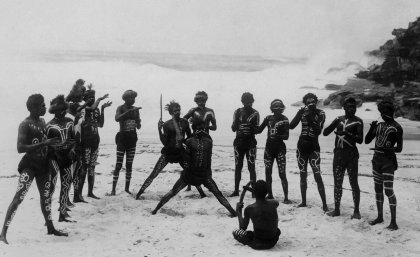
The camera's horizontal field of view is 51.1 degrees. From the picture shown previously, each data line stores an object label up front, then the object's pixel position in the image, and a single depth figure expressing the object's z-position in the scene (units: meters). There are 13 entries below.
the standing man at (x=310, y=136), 8.79
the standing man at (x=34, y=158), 6.47
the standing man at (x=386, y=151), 7.75
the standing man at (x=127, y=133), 9.84
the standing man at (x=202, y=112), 9.52
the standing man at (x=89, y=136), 9.17
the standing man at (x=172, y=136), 9.08
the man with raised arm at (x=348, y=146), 8.24
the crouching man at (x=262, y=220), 6.64
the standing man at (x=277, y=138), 9.18
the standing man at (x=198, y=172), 8.27
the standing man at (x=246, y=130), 9.59
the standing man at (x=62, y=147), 7.37
